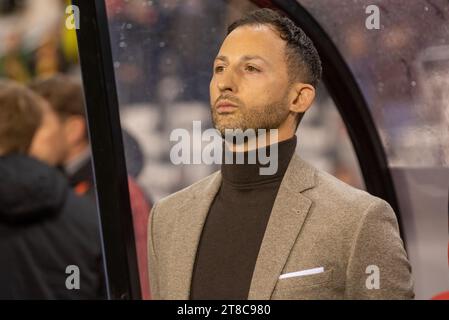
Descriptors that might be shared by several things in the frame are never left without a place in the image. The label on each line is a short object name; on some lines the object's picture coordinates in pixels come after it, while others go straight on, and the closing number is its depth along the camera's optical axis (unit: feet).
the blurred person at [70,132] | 17.16
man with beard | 12.28
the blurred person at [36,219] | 15.52
